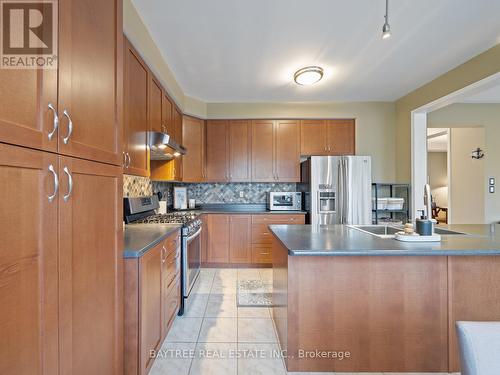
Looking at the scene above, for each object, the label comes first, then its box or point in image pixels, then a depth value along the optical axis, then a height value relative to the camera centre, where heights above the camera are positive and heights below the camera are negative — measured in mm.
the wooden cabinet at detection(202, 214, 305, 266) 3699 -747
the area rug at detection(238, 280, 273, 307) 2516 -1192
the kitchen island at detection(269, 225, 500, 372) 1513 -744
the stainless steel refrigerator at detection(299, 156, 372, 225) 3596 +61
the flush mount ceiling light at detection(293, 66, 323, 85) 2787 +1349
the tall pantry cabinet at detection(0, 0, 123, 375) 660 -48
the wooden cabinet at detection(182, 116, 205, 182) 3752 +648
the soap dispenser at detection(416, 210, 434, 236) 1611 -256
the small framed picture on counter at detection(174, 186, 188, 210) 3885 -138
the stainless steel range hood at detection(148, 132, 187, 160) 2268 +439
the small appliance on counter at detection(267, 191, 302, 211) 3961 -195
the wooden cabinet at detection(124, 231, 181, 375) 1370 -728
